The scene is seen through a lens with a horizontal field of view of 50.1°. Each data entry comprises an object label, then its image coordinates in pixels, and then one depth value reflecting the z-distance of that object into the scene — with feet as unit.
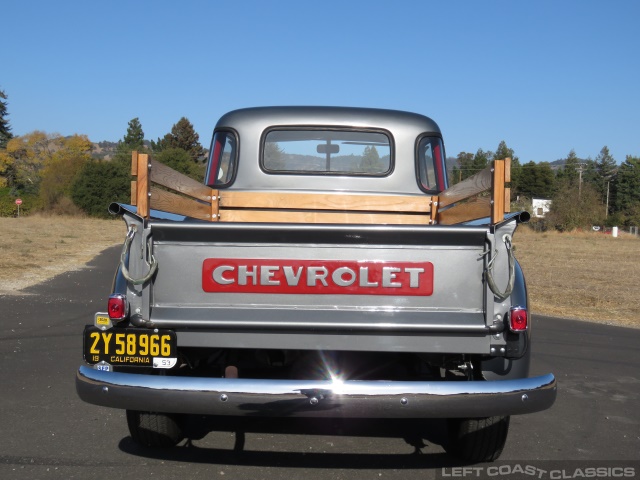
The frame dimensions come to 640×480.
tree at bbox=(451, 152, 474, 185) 290.76
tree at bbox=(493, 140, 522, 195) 317.38
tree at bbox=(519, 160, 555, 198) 332.19
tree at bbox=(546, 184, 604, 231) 213.66
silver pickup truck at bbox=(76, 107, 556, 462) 10.57
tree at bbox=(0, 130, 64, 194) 259.19
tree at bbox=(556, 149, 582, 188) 353.51
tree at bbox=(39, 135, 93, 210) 200.03
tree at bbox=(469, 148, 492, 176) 281.41
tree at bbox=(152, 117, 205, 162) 325.46
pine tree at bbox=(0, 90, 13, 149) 255.70
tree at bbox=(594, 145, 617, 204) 380.37
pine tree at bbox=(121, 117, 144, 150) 361.45
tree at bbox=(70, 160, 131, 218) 196.03
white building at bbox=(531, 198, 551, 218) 220.23
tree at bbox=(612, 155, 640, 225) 351.67
